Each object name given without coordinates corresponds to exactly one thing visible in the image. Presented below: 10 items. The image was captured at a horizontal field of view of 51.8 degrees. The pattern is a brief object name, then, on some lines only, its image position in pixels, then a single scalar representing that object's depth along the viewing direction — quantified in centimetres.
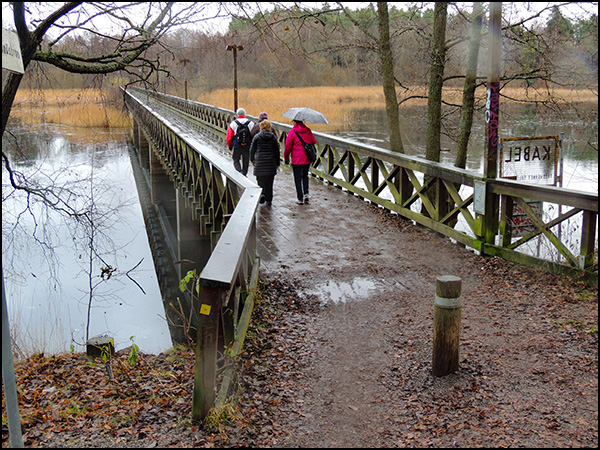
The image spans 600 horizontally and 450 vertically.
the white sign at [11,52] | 325
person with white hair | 1373
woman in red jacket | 1103
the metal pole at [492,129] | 707
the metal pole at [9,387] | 308
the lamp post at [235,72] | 2286
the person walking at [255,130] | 1392
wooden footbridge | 389
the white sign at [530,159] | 768
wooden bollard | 458
